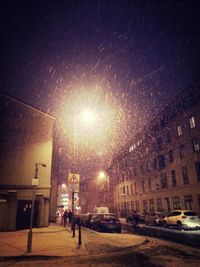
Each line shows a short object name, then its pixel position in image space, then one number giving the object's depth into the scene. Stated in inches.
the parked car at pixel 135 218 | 858.7
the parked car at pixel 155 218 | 932.5
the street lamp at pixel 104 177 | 2601.9
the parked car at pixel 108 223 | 720.3
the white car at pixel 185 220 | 736.3
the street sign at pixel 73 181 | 459.2
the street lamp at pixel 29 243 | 356.1
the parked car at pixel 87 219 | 901.5
